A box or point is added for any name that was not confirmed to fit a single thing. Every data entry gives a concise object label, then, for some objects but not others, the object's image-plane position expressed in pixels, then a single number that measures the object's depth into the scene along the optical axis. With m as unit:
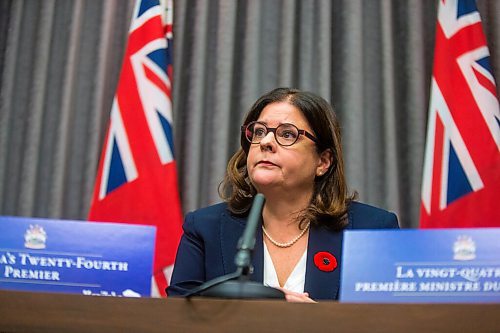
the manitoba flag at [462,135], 4.57
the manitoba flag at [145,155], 4.68
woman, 3.97
